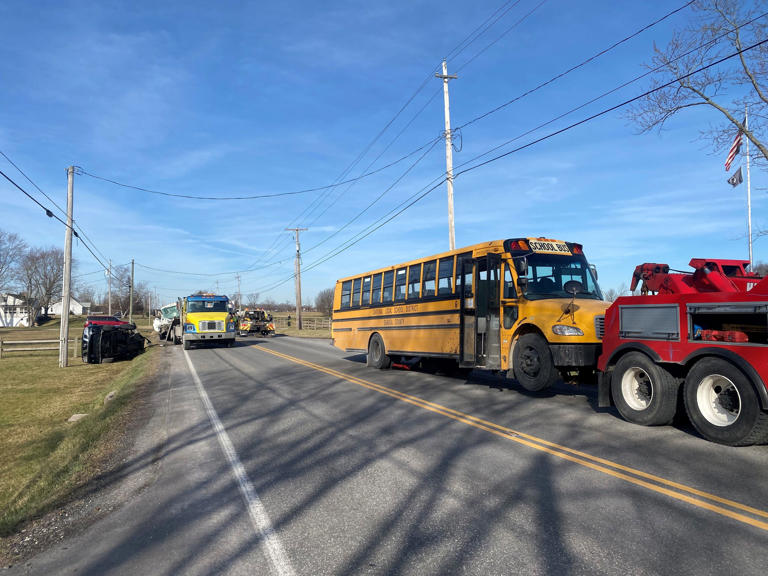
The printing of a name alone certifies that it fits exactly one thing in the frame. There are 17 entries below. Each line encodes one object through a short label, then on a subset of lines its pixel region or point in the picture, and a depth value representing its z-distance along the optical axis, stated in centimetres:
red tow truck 596
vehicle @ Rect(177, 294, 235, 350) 2675
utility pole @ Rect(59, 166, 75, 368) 2094
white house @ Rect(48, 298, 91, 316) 13226
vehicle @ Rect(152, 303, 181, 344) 3340
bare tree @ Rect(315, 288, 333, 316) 9114
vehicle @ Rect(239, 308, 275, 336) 4278
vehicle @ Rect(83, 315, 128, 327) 2517
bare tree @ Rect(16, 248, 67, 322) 9375
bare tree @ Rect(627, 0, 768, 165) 1546
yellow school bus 896
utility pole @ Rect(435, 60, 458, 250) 2150
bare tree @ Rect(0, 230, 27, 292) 7550
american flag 1645
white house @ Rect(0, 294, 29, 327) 9556
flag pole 2372
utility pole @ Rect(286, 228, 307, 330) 5072
